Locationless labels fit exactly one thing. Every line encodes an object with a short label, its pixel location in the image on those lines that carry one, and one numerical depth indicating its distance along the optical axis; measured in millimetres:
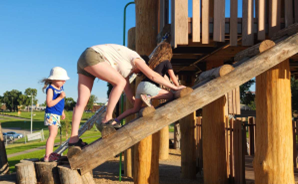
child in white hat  4664
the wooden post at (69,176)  3994
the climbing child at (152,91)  4363
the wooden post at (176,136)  16500
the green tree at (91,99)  72225
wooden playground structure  4090
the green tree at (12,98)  108062
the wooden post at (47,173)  4152
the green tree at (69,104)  77656
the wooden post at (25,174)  4160
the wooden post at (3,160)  7192
